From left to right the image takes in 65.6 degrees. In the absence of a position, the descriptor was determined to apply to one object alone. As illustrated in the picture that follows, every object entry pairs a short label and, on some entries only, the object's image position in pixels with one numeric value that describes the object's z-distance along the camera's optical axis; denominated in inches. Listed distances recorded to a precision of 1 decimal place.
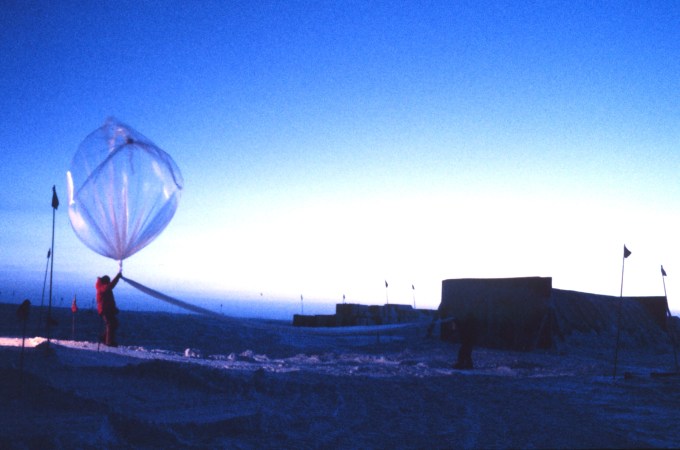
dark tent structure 772.0
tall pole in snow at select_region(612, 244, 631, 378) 442.8
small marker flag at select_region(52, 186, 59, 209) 289.6
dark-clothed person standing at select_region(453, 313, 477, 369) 535.5
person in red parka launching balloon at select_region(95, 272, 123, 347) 493.0
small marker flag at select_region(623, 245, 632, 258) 442.9
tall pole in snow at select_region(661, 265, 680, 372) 516.4
